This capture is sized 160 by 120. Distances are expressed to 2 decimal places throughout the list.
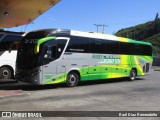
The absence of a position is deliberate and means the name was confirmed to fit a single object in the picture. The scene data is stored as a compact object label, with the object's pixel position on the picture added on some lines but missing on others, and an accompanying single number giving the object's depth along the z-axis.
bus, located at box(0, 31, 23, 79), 10.01
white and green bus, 8.41
